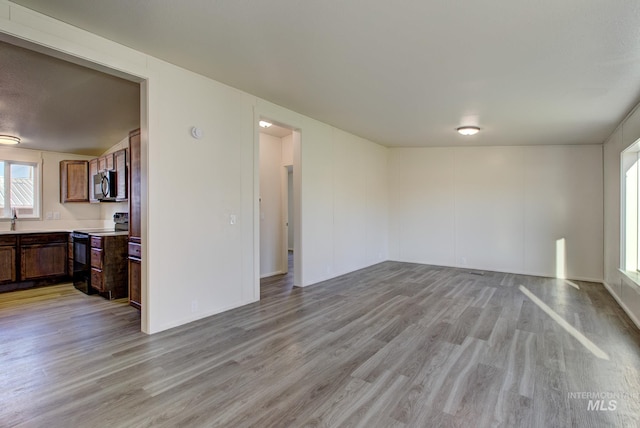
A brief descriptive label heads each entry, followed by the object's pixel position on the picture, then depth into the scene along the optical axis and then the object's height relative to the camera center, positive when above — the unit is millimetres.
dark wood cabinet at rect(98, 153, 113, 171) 5266 +876
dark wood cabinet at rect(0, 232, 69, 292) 5133 -777
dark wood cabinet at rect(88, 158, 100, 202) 5901 +749
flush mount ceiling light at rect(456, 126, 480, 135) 5348 +1408
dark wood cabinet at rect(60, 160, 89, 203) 6188 +636
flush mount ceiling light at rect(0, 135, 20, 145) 5162 +1235
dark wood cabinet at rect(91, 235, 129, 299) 4516 -766
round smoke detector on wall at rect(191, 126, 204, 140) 3532 +906
